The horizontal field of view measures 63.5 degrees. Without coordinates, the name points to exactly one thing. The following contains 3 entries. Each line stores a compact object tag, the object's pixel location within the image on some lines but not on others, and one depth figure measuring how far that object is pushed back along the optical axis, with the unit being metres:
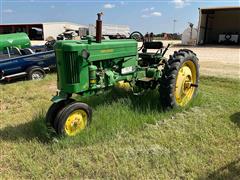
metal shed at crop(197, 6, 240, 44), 17.25
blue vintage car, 5.52
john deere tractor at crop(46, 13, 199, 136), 2.58
